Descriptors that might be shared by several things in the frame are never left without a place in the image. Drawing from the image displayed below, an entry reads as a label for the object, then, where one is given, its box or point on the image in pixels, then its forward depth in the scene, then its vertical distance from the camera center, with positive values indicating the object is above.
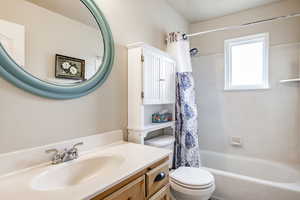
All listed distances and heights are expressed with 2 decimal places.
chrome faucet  1.05 -0.37
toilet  1.46 -0.77
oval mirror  0.91 +0.35
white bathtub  1.60 -0.94
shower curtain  2.03 -0.13
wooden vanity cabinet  0.82 -0.50
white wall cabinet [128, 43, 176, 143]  1.57 +0.16
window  2.34 +0.55
